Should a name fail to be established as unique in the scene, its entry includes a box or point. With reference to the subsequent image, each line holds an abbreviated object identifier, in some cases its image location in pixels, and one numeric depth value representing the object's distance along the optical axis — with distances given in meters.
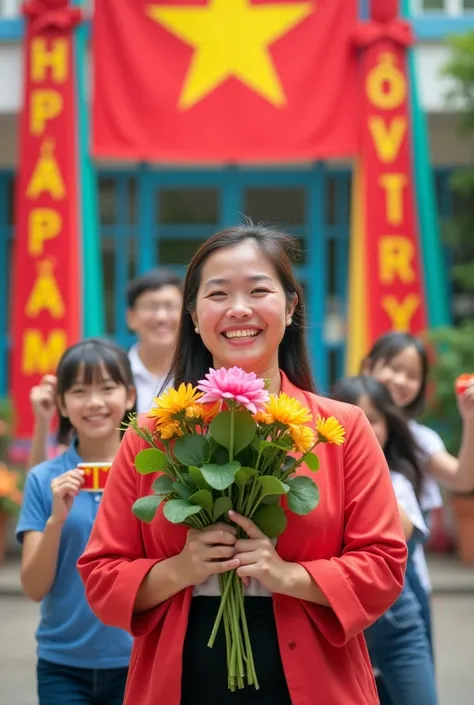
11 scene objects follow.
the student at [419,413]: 3.22
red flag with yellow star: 7.87
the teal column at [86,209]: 7.94
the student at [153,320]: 3.88
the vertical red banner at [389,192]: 7.74
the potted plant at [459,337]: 7.36
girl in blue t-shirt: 2.64
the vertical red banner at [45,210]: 7.78
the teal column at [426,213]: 7.77
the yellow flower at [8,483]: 7.49
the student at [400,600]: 2.98
